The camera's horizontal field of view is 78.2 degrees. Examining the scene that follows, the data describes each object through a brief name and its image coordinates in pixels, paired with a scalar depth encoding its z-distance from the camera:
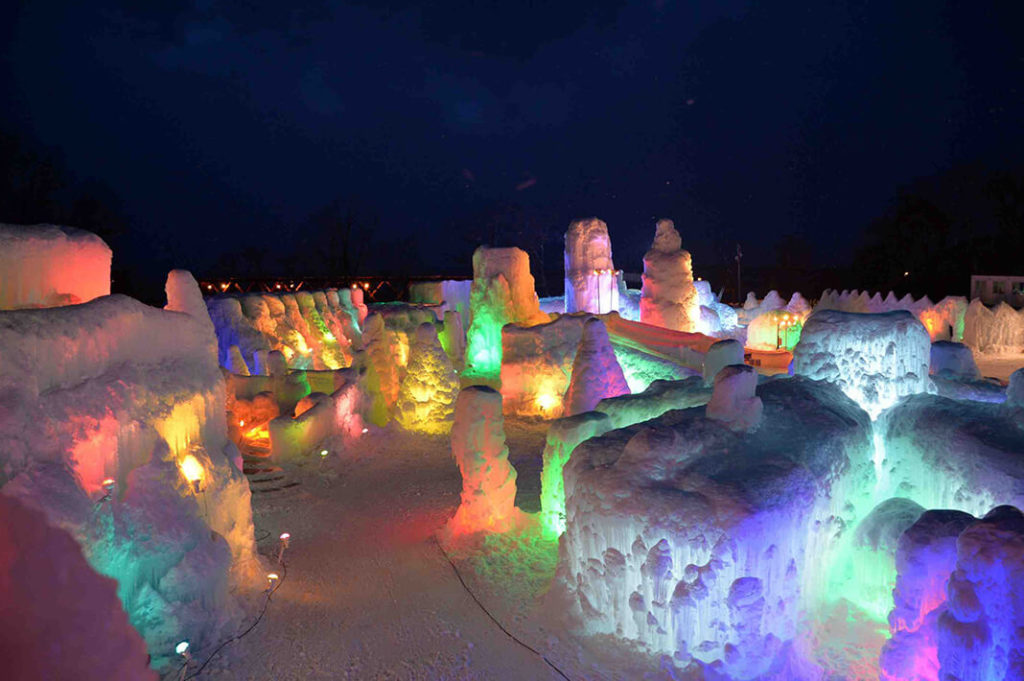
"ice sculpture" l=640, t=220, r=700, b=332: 28.61
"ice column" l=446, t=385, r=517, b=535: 11.84
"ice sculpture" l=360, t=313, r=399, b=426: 20.59
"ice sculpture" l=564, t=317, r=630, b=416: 16.95
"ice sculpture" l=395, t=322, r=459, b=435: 19.94
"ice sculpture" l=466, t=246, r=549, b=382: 25.23
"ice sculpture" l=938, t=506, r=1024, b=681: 5.44
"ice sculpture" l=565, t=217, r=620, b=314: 30.19
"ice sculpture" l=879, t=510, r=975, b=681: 6.77
